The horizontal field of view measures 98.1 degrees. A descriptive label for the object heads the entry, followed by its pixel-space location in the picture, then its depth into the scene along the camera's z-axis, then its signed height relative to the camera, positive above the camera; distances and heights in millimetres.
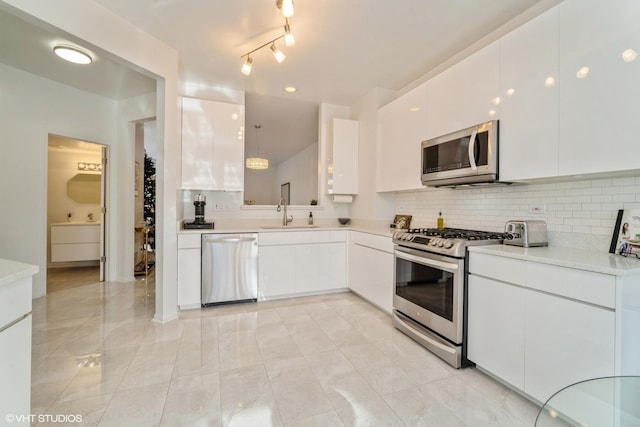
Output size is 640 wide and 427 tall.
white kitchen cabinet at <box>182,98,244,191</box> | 3379 +821
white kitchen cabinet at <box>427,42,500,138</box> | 2119 +1009
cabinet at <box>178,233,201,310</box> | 3023 -650
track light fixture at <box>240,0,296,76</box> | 1798 +1340
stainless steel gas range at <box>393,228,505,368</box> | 2006 -603
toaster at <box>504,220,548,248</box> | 1939 -140
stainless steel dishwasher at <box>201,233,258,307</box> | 3129 -660
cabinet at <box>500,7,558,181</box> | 1743 +763
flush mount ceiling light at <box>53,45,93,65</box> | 2801 +1614
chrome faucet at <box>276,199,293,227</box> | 3980 +19
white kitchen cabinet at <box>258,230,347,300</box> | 3391 -651
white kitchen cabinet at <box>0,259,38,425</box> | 1089 -546
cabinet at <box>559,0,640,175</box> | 1417 +703
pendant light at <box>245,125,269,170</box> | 6008 +1052
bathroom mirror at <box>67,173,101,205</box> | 5387 +424
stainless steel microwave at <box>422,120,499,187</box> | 2088 +470
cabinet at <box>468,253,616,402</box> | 1332 -635
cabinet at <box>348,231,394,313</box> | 2912 -649
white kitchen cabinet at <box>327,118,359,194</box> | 3977 +781
